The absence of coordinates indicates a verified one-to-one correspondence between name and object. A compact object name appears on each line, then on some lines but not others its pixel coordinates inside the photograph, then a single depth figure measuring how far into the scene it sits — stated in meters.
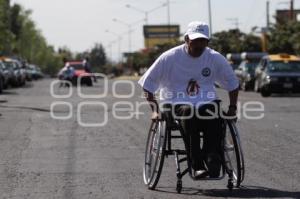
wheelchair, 8.82
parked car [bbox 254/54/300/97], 33.41
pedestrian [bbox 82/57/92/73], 49.00
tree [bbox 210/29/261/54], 71.62
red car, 47.15
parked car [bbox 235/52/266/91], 39.31
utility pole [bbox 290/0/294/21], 70.00
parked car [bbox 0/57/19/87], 44.91
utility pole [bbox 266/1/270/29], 74.36
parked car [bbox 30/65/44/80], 80.28
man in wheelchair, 8.78
